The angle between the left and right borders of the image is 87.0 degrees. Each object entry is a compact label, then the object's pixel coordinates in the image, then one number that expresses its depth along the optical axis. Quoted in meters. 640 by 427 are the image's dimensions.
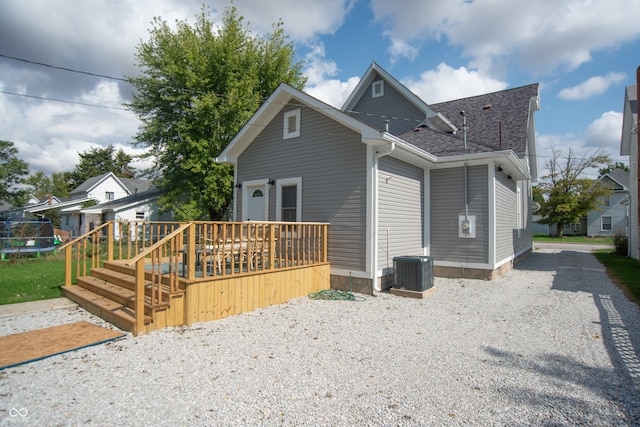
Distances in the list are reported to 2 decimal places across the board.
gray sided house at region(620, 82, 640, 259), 13.21
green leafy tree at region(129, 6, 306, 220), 18.31
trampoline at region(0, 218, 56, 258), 13.07
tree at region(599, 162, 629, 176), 57.76
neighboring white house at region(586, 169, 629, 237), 32.66
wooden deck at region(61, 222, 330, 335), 4.95
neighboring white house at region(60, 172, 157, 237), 26.44
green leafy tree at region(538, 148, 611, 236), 29.80
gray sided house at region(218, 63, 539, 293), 7.43
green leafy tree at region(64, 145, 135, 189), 48.56
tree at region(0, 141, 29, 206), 28.48
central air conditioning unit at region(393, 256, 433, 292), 7.09
